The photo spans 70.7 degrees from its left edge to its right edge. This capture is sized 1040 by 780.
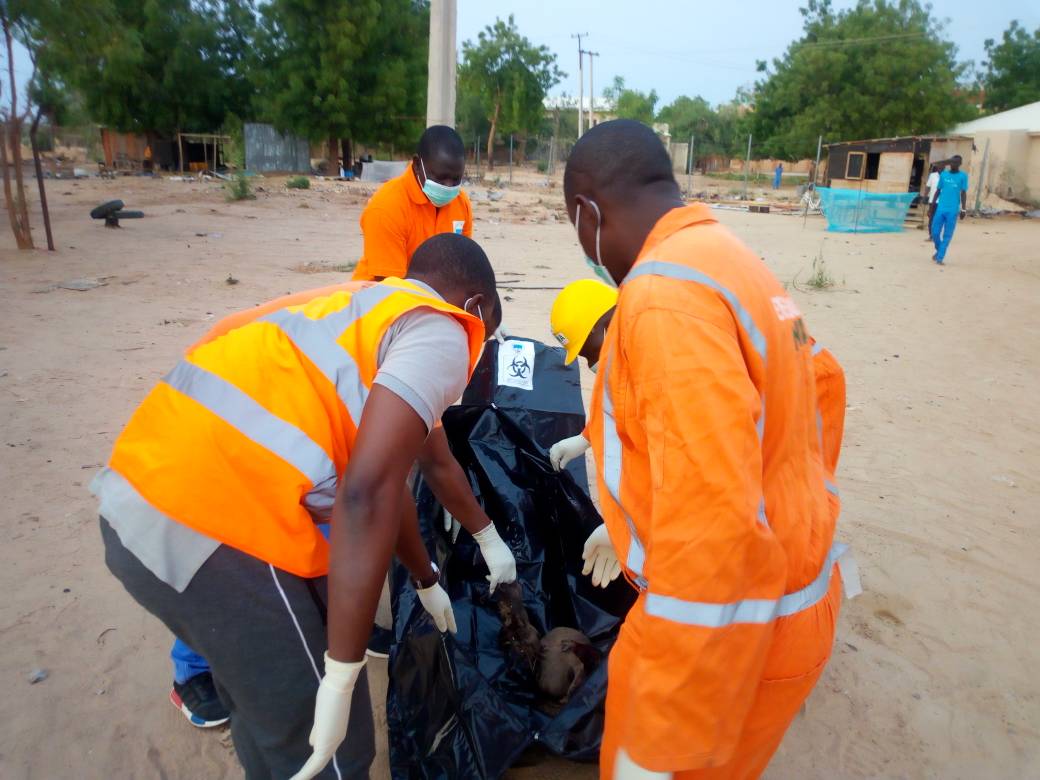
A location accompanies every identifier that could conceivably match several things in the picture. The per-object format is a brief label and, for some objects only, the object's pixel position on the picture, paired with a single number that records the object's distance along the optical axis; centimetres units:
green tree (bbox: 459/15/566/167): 3900
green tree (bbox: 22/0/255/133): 2606
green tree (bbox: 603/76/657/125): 5847
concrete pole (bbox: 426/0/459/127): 594
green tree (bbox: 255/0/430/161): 2569
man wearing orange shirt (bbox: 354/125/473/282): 367
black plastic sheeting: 188
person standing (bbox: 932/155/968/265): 1159
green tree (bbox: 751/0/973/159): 2897
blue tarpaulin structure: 1697
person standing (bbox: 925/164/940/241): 1502
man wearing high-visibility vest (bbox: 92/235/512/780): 126
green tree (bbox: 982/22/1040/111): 3606
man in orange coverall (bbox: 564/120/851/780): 99
